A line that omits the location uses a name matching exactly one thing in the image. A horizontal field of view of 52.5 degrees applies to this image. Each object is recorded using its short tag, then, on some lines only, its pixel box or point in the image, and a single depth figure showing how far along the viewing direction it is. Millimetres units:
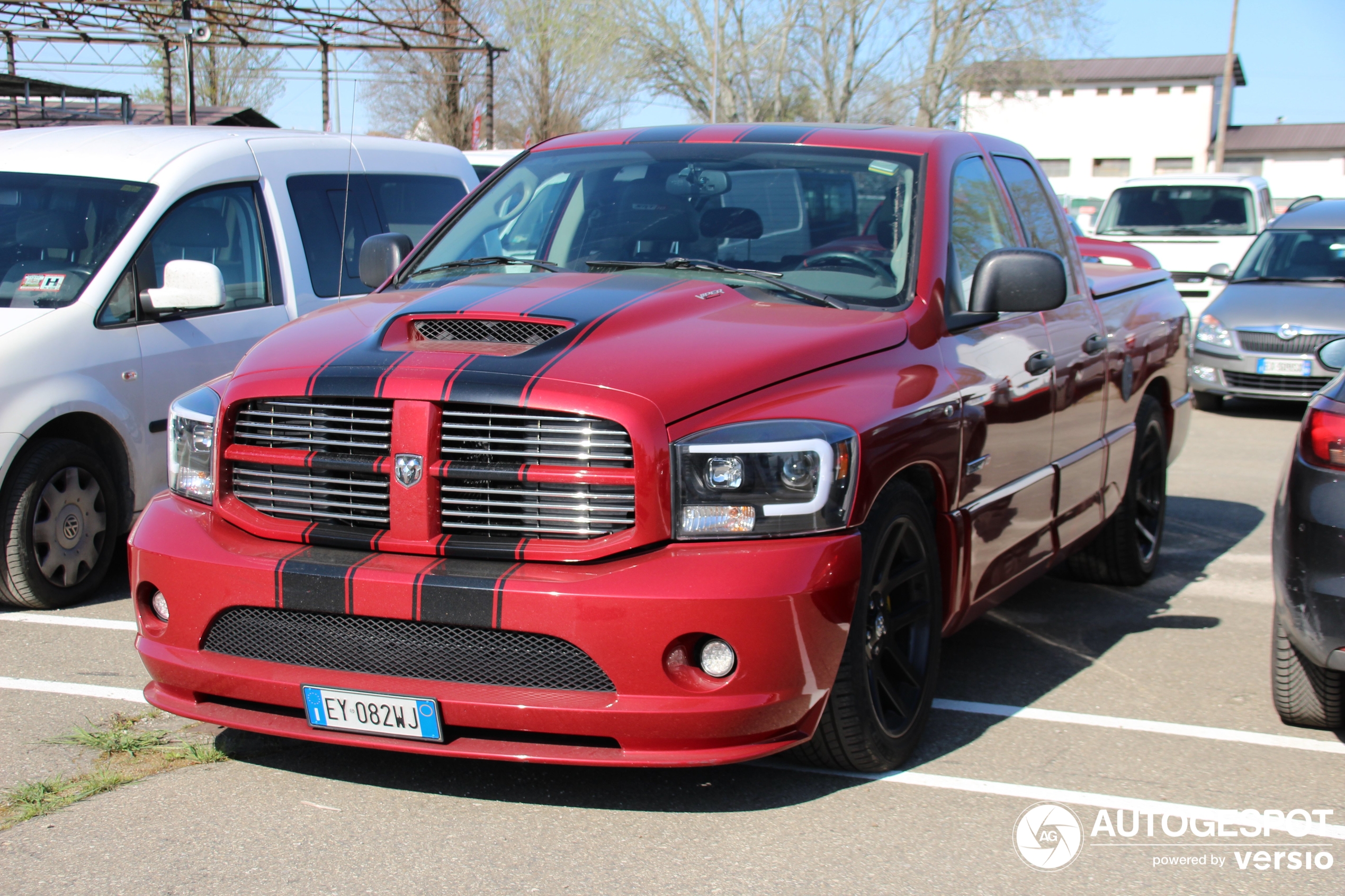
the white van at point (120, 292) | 5547
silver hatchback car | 12156
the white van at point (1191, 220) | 15680
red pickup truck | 3266
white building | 65500
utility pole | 38375
